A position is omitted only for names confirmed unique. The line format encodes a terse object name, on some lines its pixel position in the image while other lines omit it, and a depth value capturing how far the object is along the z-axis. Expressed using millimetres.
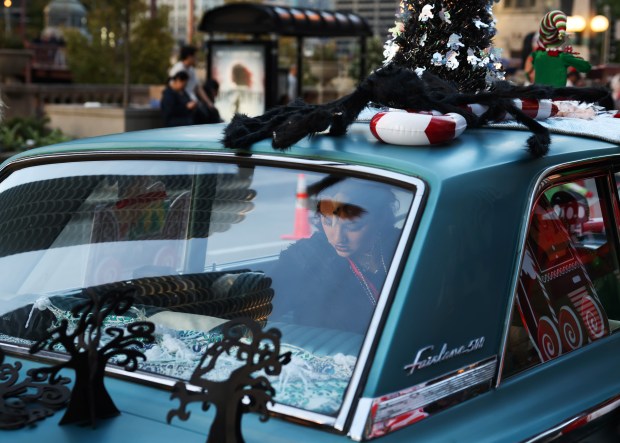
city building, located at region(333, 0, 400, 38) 51938
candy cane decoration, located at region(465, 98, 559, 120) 3021
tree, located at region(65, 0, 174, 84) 22719
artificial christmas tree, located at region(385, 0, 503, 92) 3738
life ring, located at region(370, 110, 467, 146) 2543
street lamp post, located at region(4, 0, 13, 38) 27016
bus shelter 19000
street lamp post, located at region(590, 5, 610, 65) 27375
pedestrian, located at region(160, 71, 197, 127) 15320
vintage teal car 2162
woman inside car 2469
